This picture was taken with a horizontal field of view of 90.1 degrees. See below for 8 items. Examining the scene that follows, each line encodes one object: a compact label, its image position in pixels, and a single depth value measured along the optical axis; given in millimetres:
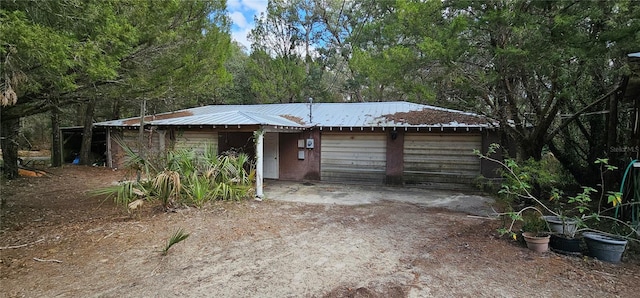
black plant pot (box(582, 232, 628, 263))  3658
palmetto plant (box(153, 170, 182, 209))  5602
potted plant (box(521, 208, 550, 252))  4079
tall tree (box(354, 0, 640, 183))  4758
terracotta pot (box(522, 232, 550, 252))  4074
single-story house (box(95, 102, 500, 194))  9000
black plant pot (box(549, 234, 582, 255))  3953
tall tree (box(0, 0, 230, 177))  3084
